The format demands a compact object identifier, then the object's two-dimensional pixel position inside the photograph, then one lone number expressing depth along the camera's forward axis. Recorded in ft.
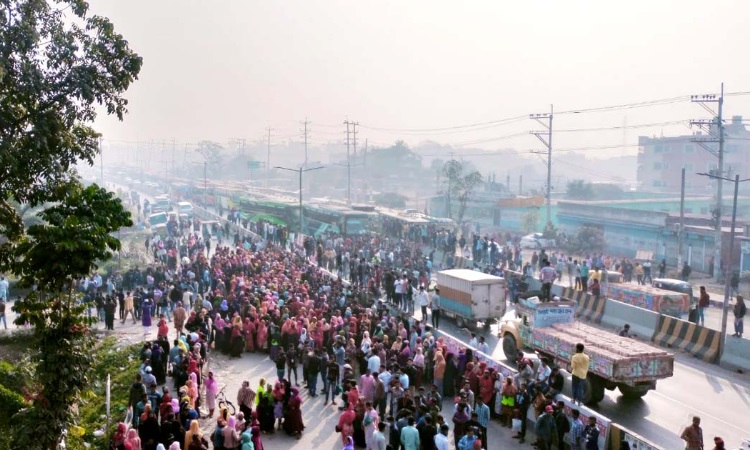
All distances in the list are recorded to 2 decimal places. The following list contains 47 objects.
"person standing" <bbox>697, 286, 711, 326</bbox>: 84.69
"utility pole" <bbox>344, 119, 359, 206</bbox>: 304.91
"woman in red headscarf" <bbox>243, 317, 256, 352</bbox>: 75.72
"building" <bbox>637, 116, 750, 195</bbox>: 318.04
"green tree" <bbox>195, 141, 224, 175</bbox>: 565.53
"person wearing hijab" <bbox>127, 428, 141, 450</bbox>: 42.10
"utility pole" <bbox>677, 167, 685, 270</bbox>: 138.56
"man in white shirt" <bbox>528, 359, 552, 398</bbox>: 52.90
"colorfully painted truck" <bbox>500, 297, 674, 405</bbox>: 55.52
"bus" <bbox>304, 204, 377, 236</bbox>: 164.55
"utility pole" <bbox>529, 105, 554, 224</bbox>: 188.55
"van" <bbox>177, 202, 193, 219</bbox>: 247.09
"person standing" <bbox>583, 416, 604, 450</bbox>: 45.01
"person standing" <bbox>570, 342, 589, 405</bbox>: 54.65
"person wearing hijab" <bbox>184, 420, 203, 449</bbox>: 43.96
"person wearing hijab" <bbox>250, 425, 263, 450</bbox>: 44.45
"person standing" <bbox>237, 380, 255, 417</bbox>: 51.38
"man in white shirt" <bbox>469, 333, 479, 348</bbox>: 67.96
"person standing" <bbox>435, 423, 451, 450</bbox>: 41.98
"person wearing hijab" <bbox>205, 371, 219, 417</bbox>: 56.29
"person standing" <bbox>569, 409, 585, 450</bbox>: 47.09
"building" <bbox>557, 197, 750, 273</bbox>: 142.00
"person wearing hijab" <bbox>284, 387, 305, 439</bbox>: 53.42
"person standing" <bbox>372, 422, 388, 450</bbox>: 44.42
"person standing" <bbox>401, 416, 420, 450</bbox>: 43.65
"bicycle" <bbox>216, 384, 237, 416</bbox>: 50.70
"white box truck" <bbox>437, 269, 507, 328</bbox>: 84.12
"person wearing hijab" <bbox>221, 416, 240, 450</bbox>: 44.68
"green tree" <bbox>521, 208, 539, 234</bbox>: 206.59
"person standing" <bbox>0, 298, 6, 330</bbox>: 87.51
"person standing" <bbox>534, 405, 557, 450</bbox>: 47.06
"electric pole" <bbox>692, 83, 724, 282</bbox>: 130.82
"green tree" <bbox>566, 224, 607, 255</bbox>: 171.12
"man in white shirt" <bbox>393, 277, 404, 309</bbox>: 95.40
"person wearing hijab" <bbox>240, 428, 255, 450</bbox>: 43.55
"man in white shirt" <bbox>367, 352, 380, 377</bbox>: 59.26
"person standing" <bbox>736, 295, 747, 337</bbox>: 77.92
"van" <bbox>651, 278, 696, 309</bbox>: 101.01
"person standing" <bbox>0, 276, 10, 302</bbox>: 96.17
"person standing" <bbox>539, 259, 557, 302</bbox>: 87.04
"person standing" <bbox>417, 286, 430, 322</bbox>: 88.69
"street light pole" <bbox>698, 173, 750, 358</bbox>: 72.64
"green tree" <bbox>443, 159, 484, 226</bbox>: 219.04
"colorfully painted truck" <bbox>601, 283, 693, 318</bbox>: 88.53
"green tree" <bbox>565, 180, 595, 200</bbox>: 307.58
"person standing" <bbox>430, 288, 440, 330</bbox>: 85.40
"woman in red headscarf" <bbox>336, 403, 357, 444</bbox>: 48.11
